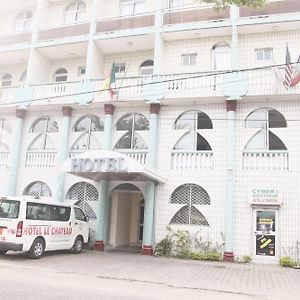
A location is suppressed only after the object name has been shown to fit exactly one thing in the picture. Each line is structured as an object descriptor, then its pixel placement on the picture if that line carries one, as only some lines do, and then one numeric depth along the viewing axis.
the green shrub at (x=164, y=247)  16.92
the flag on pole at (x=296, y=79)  16.14
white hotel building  16.42
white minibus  13.30
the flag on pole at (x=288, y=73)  15.72
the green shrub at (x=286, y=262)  15.26
